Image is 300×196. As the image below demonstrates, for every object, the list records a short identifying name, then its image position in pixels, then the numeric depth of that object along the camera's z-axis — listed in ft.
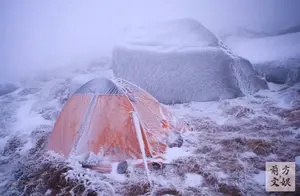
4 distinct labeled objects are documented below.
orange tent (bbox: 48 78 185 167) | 13.84
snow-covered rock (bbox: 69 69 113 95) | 29.11
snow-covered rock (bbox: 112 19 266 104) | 25.72
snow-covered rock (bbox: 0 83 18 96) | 38.26
